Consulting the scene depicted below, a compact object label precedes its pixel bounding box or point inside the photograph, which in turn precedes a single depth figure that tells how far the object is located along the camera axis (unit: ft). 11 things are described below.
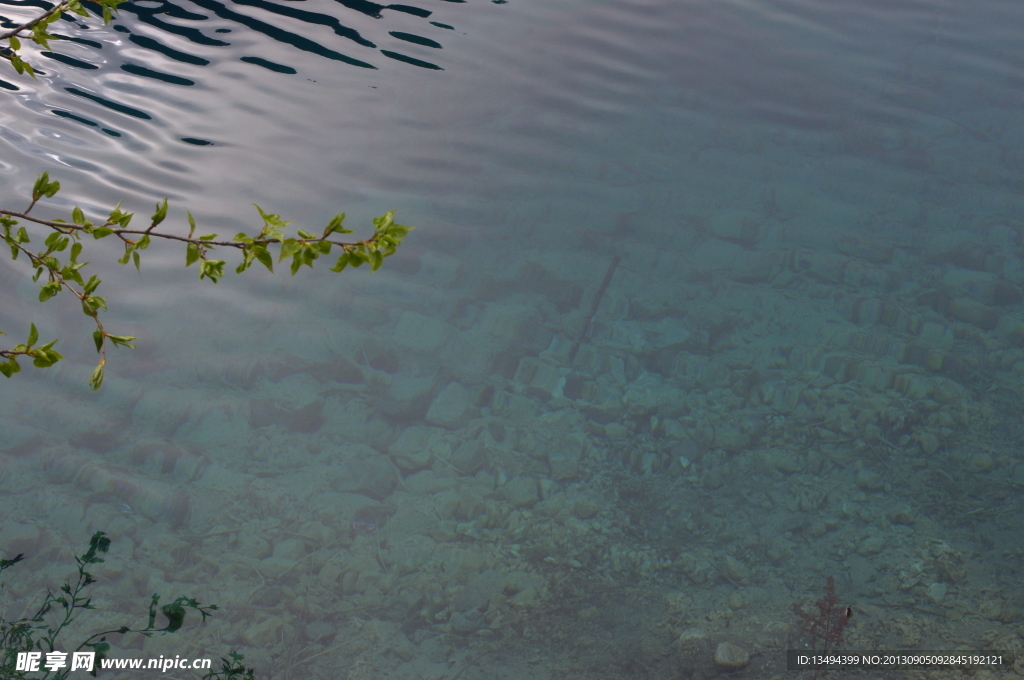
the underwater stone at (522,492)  17.41
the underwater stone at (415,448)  17.81
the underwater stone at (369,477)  17.15
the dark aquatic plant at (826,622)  14.87
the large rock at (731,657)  14.34
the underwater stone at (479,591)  15.49
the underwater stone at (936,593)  15.66
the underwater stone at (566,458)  18.04
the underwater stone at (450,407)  18.80
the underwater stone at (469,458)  17.89
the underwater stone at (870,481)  17.92
